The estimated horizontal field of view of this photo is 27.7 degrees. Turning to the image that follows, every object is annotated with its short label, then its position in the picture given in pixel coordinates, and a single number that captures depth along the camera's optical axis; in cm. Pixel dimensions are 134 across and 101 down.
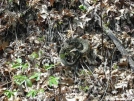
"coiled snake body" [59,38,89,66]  538
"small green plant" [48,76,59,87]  295
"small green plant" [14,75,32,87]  312
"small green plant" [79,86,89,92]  487
